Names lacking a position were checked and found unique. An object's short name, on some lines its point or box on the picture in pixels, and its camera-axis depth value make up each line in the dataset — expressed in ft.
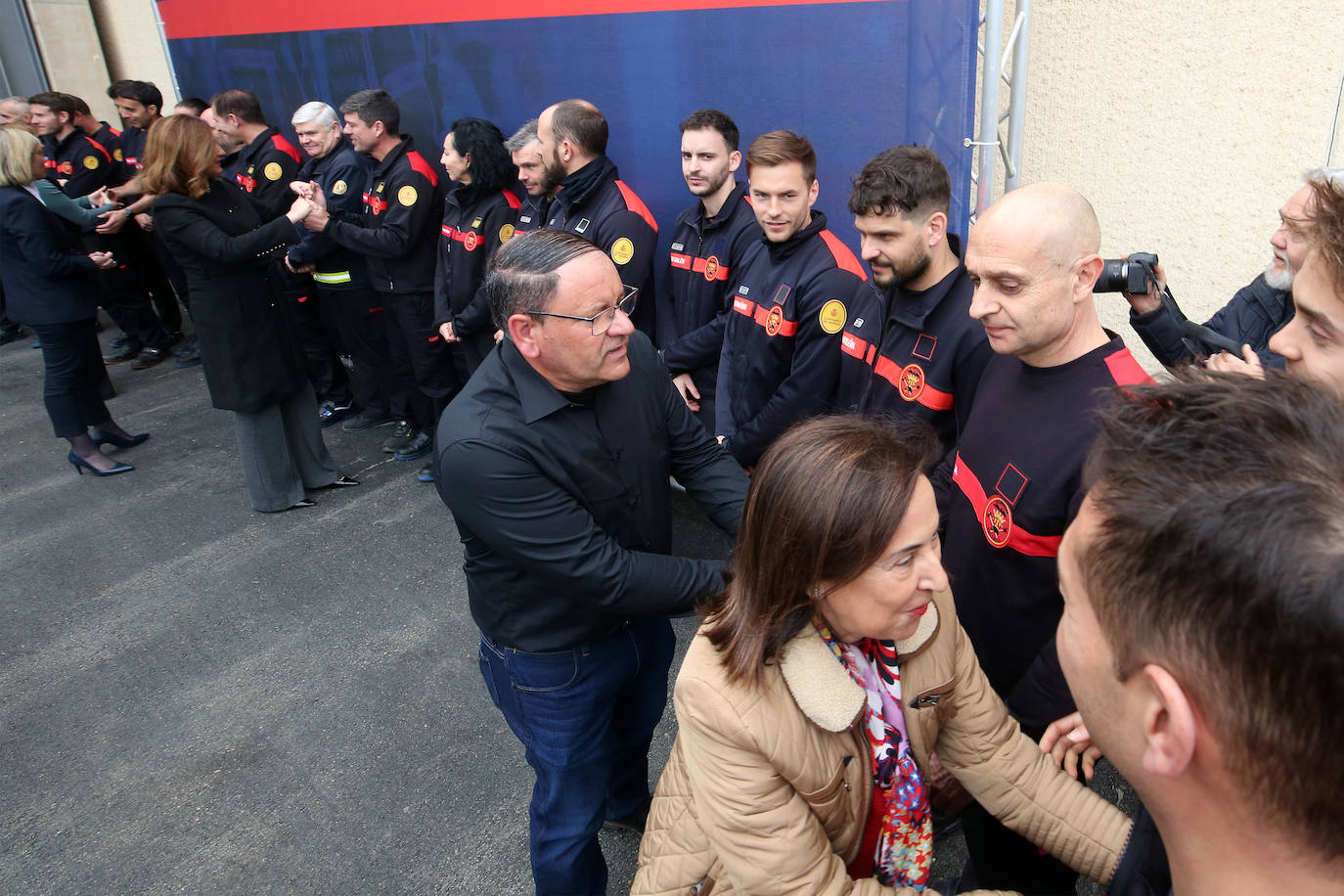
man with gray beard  7.55
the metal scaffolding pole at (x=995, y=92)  10.48
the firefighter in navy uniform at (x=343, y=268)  19.08
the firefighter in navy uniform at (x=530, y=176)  15.40
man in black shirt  6.66
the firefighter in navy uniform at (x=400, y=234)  17.43
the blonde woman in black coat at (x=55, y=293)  17.38
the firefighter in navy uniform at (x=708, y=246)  13.35
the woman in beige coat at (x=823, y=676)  4.50
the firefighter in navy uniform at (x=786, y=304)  10.84
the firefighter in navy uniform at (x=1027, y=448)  6.28
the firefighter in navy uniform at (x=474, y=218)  16.29
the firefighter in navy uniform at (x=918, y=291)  8.59
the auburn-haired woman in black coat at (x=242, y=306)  14.47
